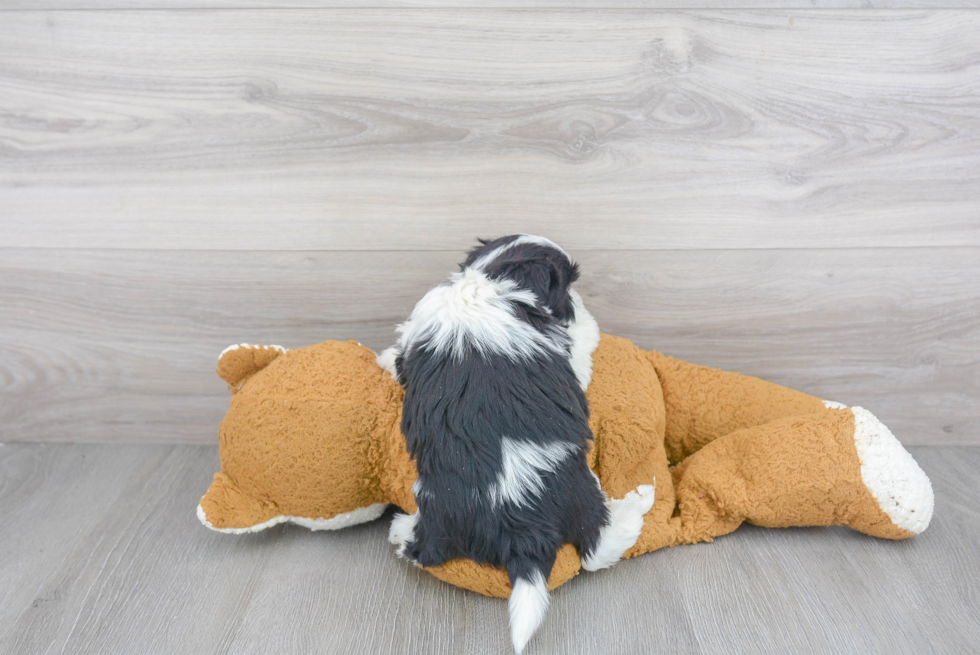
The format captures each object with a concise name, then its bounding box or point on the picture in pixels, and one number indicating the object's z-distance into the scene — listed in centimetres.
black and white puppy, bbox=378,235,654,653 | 74
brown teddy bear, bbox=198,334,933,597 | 85
